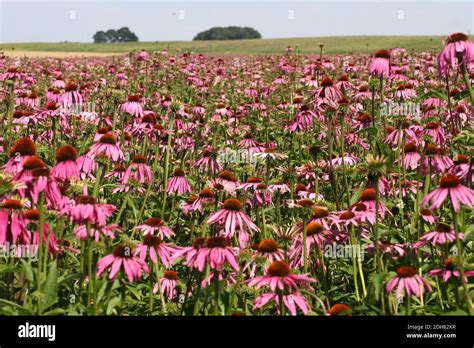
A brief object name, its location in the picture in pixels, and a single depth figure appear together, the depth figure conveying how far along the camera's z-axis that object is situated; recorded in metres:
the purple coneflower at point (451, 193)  2.98
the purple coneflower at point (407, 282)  2.76
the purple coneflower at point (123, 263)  2.97
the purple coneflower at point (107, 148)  4.21
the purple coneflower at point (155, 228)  3.87
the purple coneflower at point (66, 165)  3.48
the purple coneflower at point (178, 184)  5.35
